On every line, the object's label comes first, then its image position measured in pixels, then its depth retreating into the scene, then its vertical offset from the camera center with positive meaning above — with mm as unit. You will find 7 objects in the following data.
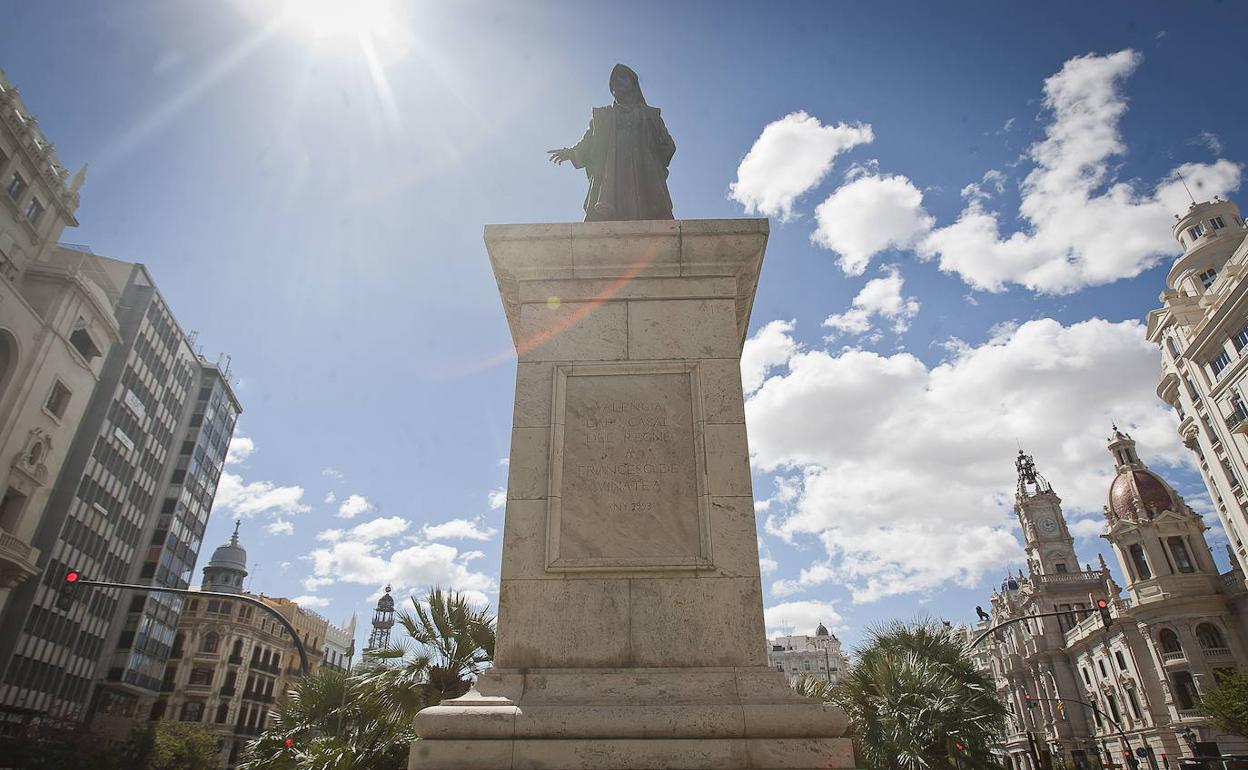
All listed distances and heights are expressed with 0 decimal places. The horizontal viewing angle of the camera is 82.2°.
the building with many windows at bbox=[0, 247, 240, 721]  45938 +16514
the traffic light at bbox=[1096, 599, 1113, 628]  26117 +4624
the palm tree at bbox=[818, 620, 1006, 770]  13781 +874
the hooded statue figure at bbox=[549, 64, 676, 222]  7801 +6167
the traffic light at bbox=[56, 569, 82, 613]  16009 +3452
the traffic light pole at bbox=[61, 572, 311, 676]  15316 +3001
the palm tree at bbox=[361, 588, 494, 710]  14820 +1895
